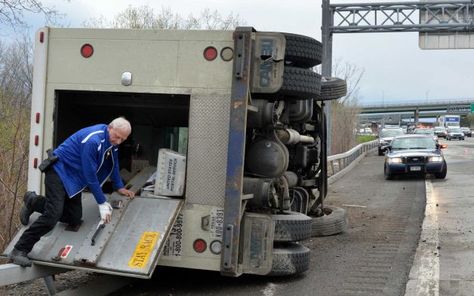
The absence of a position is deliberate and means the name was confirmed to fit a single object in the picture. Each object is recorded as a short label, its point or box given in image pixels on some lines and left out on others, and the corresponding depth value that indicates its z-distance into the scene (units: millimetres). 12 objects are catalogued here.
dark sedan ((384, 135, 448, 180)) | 18275
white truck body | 5258
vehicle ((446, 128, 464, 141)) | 69938
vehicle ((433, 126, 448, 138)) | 75562
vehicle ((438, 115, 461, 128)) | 113188
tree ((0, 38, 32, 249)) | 7027
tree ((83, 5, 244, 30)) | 29703
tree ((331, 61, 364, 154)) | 30455
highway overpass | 132500
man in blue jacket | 5094
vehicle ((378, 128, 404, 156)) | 32812
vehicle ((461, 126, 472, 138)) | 95112
